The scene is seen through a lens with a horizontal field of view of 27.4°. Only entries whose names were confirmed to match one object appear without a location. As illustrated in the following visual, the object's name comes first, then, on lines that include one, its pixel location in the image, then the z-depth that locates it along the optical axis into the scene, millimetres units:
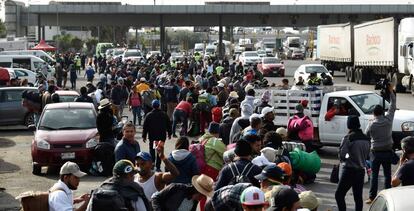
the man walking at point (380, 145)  14273
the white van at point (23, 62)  47031
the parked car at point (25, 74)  41969
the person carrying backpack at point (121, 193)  8414
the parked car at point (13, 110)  27812
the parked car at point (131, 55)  58269
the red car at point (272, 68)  60375
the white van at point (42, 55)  54188
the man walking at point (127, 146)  12867
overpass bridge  79750
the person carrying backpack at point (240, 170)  9812
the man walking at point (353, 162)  12750
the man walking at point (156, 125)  17641
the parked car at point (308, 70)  45375
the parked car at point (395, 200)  8211
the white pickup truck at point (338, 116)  19344
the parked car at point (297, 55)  107350
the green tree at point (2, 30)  102712
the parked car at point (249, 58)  64062
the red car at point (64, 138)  18281
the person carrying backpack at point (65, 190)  8750
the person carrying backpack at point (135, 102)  26969
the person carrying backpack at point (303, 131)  17375
